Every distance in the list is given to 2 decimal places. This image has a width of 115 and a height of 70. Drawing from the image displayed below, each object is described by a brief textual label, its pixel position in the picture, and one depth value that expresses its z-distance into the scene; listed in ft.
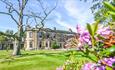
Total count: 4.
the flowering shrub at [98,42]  1.44
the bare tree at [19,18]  43.98
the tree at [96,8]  25.76
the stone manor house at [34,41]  99.27
